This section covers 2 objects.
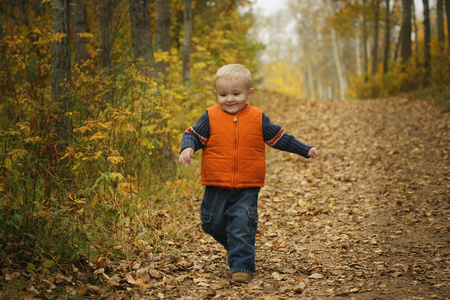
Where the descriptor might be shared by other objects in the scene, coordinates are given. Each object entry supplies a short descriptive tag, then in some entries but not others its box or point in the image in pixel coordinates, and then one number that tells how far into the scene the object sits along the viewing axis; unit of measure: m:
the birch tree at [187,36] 9.45
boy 3.65
